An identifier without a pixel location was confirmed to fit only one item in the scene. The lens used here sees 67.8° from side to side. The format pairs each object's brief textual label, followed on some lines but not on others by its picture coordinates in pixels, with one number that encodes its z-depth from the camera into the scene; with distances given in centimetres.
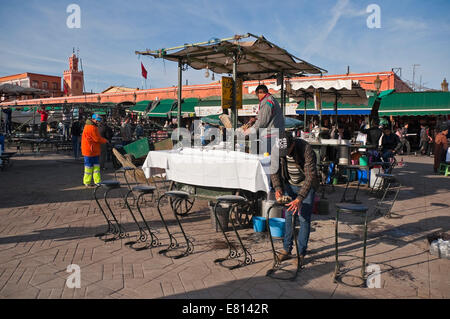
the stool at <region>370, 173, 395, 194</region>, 837
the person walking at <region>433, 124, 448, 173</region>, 1209
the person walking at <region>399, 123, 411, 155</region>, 2009
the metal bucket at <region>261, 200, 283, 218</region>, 528
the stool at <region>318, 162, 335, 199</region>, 822
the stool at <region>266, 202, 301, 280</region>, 385
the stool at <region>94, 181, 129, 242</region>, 489
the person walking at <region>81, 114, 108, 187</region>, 848
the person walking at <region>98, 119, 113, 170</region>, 1191
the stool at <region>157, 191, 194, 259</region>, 431
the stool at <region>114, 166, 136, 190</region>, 705
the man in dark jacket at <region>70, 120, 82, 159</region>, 1441
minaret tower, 4594
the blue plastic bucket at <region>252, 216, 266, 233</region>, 530
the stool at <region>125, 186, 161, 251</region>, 462
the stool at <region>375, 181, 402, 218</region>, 658
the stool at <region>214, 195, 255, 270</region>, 404
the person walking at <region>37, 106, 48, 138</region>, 1886
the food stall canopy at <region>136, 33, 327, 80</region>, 658
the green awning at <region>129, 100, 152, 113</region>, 2944
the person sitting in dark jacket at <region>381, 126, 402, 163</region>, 920
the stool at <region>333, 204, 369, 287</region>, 359
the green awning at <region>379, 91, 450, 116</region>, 1869
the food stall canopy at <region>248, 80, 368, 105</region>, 920
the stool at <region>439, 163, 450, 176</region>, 1177
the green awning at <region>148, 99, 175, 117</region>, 2765
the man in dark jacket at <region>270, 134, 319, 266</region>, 387
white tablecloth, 488
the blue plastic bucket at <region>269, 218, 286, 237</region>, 494
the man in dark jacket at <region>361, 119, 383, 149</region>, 923
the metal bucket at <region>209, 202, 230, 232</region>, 533
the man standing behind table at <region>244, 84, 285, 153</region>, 553
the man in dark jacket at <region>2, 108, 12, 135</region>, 1970
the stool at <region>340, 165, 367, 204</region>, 738
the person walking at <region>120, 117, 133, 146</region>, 1381
